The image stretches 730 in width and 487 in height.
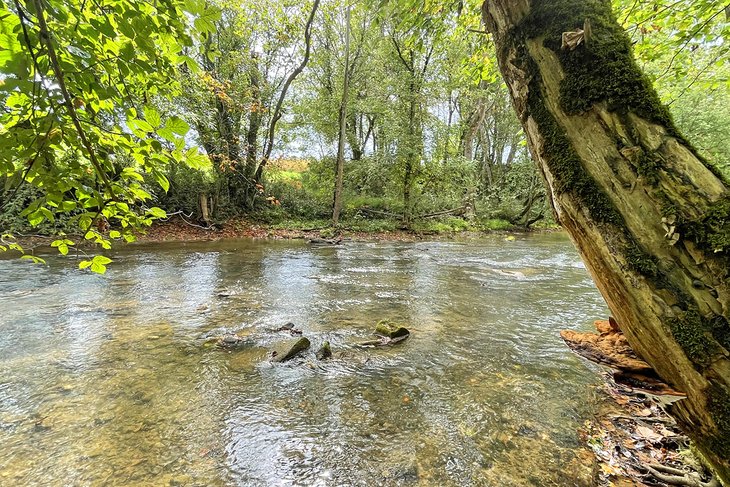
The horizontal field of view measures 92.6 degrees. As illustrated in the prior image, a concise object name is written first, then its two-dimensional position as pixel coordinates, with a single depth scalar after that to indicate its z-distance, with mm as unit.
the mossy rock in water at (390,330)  4844
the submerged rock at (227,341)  4552
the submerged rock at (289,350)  4199
